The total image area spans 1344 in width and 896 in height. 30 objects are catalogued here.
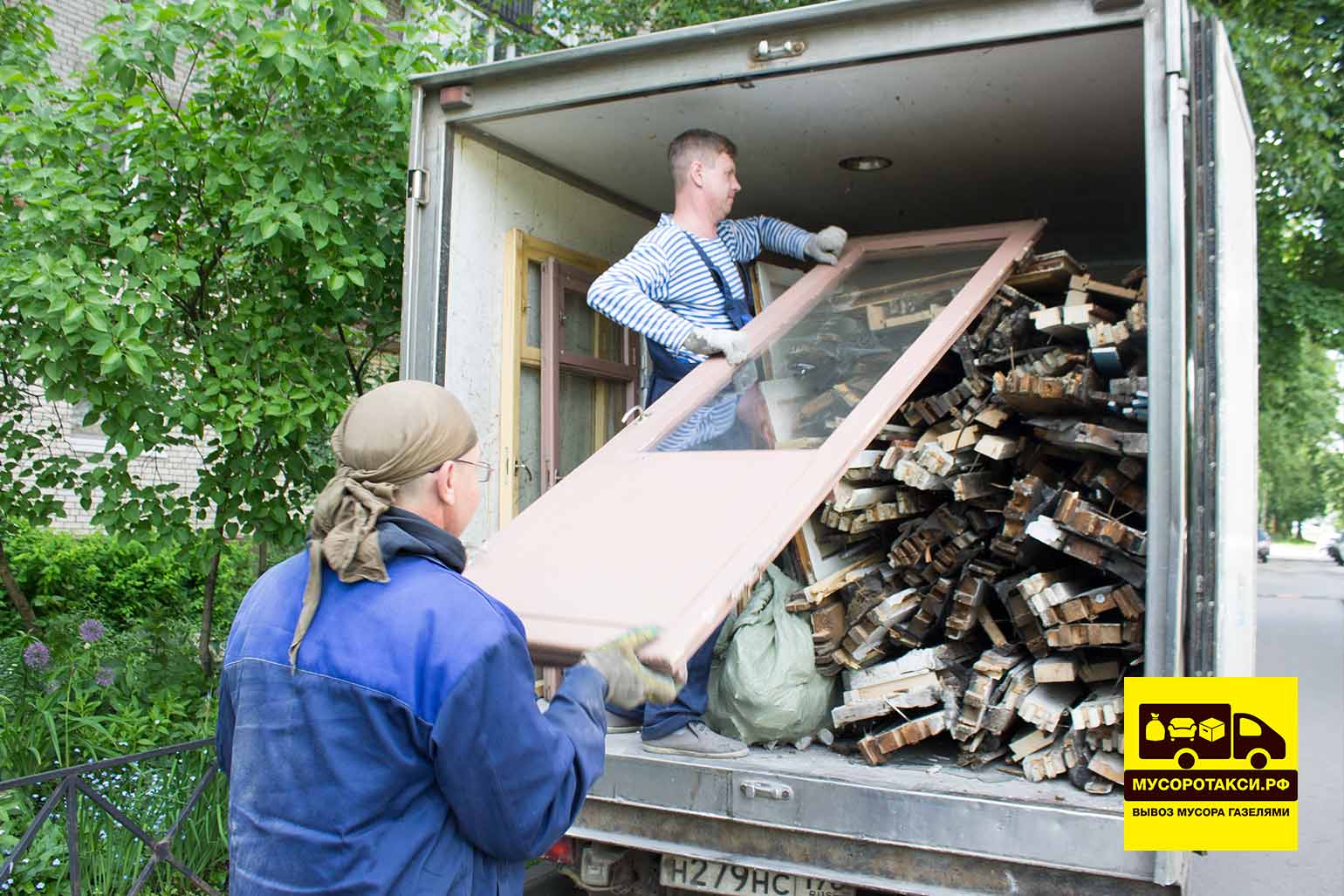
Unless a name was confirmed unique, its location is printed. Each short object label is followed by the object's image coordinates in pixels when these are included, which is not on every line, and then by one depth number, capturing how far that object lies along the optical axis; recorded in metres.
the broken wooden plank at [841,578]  3.89
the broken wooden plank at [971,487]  3.86
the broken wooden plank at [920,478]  3.92
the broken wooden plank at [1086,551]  3.41
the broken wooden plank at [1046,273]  4.09
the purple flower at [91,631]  5.34
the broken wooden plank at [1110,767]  3.07
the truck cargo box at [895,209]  2.80
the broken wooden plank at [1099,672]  3.44
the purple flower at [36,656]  5.12
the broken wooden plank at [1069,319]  3.86
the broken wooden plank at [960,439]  3.95
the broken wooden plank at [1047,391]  3.71
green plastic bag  3.61
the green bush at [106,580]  8.67
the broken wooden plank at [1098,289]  4.01
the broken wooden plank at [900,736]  3.42
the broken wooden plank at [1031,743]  3.31
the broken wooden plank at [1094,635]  3.35
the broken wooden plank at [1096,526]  3.37
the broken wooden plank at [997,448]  3.89
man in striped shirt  3.42
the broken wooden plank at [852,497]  4.07
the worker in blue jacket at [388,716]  1.65
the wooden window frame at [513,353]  4.43
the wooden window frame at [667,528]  2.46
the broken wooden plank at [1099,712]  3.15
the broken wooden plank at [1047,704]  3.32
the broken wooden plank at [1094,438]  3.44
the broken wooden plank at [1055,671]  3.44
